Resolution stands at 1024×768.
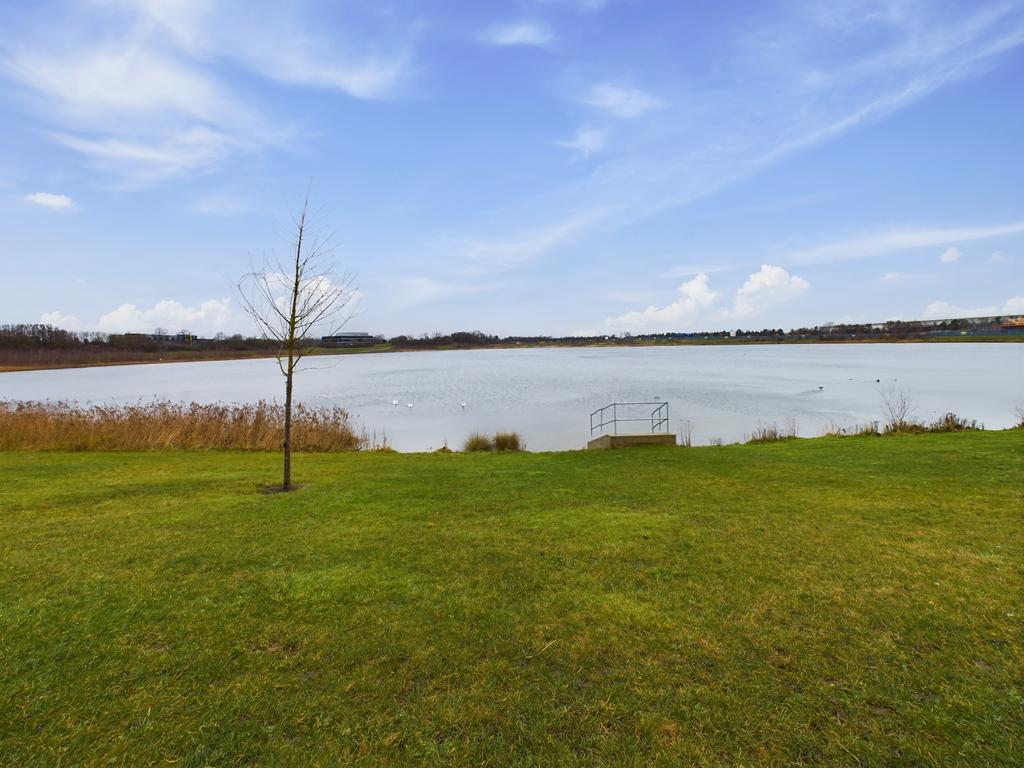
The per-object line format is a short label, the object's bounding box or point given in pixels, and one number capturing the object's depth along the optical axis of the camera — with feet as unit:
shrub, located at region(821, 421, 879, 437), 55.21
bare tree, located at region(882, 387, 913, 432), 57.77
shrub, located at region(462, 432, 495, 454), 55.67
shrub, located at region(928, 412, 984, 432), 56.08
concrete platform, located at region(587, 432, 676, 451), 48.70
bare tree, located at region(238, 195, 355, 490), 29.81
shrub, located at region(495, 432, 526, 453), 55.42
